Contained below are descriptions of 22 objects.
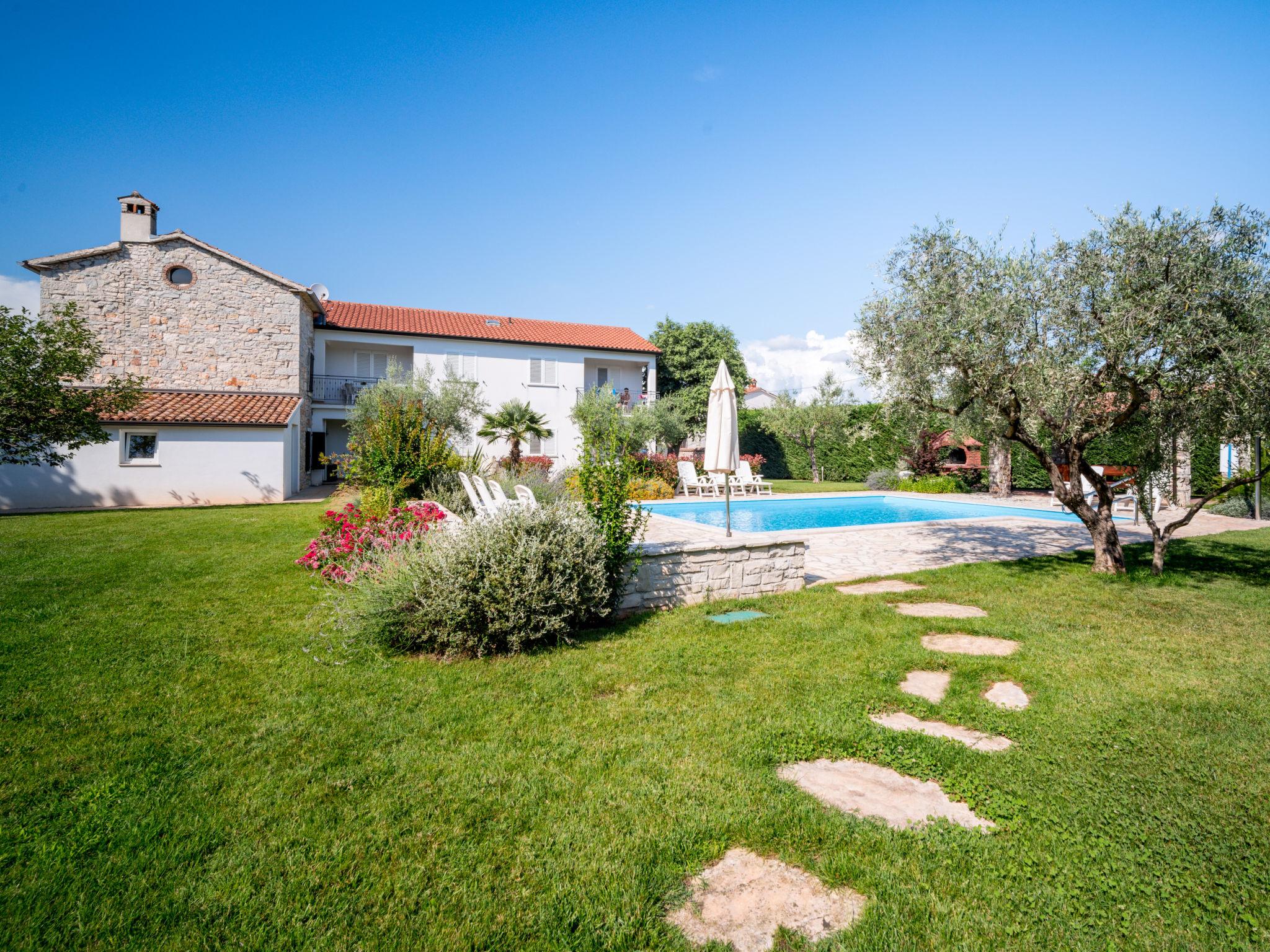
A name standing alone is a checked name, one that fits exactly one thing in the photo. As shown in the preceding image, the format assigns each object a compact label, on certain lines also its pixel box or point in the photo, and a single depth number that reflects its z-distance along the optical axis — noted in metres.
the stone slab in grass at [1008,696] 3.82
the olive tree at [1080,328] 6.37
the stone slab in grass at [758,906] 1.99
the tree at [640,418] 22.69
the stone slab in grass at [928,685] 4.00
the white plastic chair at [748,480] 20.88
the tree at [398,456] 10.62
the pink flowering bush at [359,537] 6.57
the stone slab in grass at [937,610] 5.95
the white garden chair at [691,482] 20.62
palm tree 20.44
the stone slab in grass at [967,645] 4.89
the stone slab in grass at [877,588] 6.93
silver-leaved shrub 4.69
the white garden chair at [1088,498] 14.63
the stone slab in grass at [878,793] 2.65
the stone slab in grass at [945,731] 3.31
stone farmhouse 17.20
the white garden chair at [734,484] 20.73
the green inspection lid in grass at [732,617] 5.73
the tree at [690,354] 36.91
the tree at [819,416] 27.09
